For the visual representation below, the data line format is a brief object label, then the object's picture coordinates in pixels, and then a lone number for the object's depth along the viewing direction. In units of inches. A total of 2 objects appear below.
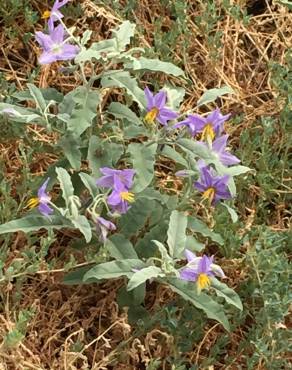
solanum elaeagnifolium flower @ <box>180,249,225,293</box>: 87.3
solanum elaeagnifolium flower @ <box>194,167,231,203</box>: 92.2
